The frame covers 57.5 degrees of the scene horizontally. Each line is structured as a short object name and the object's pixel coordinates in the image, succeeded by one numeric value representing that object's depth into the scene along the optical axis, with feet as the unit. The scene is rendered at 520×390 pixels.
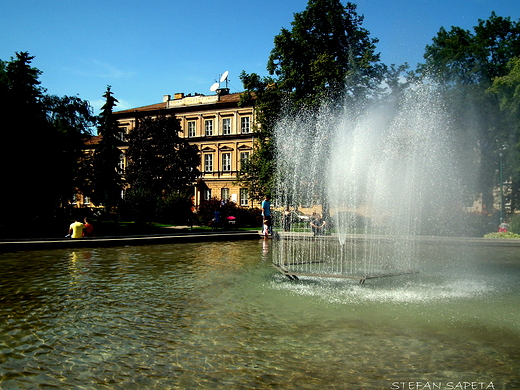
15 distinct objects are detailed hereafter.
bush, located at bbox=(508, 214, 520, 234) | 82.69
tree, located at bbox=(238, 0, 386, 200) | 114.32
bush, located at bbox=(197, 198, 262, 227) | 114.32
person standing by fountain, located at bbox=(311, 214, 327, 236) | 81.01
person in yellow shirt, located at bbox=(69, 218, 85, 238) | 61.16
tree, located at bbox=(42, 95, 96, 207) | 128.85
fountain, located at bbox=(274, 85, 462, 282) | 67.82
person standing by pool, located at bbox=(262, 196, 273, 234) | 78.84
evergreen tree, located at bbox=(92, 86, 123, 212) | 159.84
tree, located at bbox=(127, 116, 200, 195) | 138.92
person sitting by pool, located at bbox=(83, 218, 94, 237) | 66.13
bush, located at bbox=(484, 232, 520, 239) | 78.28
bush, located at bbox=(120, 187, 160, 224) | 104.63
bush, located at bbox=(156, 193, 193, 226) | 120.26
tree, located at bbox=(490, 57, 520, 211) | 102.94
